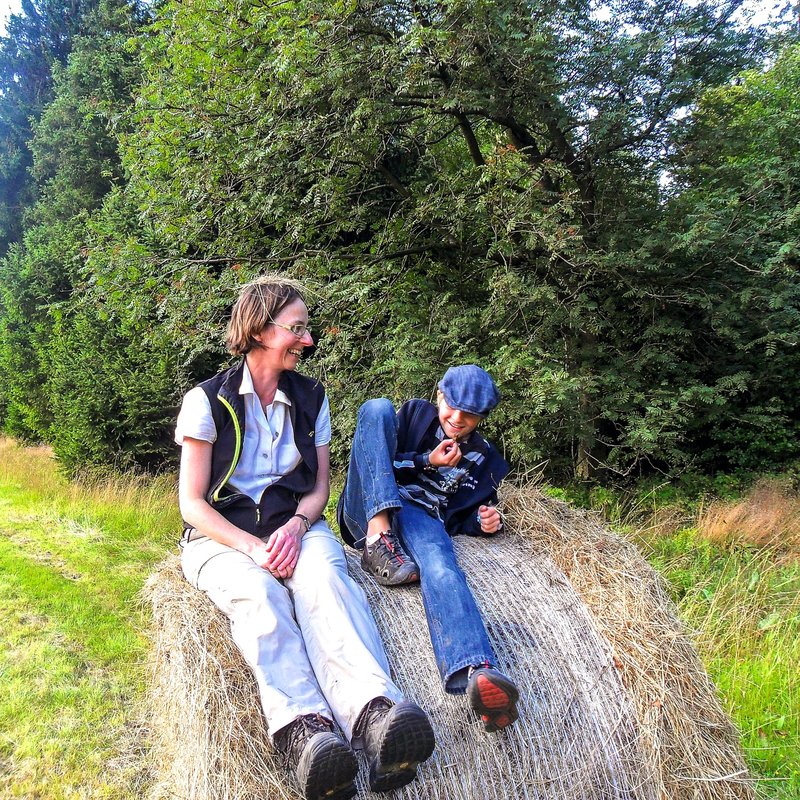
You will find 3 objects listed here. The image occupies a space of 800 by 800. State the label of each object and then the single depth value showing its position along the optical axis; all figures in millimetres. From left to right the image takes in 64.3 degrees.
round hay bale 2129
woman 1955
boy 2350
